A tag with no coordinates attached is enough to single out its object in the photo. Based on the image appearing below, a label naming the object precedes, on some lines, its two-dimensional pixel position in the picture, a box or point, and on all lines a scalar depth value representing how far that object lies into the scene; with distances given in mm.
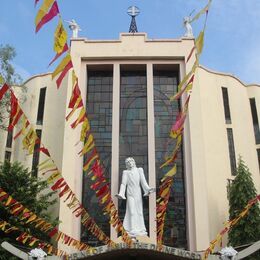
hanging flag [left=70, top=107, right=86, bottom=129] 9547
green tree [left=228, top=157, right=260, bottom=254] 14445
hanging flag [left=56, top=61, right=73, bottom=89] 8364
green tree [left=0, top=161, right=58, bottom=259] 14180
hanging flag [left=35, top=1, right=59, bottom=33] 7566
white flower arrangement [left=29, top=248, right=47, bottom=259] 10575
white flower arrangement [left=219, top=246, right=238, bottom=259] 10492
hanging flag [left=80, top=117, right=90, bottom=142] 9953
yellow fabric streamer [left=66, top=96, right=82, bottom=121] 9386
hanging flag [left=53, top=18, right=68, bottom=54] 8141
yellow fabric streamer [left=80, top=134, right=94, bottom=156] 10188
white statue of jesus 13703
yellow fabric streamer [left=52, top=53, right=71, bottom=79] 8352
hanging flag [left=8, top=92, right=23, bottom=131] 9281
